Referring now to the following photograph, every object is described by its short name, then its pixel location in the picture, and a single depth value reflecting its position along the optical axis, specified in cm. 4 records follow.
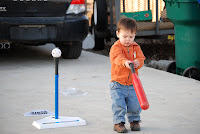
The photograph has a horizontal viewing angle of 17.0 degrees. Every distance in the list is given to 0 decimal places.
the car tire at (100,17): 1515
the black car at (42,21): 1066
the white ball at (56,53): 549
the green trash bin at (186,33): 949
